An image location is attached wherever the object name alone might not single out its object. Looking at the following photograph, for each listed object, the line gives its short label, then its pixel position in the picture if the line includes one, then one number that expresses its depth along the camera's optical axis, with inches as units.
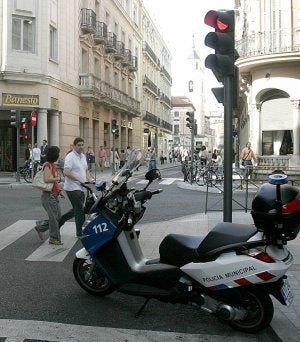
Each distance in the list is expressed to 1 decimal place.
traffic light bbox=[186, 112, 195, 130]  894.4
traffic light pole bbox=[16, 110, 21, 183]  780.6
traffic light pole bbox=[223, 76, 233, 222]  239.3
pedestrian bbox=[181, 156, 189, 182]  865.5
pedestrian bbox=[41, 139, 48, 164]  835.8
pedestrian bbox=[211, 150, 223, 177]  656.7
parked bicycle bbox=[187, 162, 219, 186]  713.0
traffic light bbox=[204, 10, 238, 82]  233.5
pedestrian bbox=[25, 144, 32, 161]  891.6
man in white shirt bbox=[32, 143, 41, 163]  837.2
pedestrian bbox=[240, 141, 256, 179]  751.9
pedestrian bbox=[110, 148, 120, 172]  1144.2
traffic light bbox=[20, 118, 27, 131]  827.4
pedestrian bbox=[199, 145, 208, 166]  1155.0
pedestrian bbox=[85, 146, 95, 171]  1120.8
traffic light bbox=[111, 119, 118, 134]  1134.2
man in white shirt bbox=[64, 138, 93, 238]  313.1
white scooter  155.8
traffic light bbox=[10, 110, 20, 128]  779.1
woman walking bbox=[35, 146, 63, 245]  302.2
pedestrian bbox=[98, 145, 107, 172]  1241.4
